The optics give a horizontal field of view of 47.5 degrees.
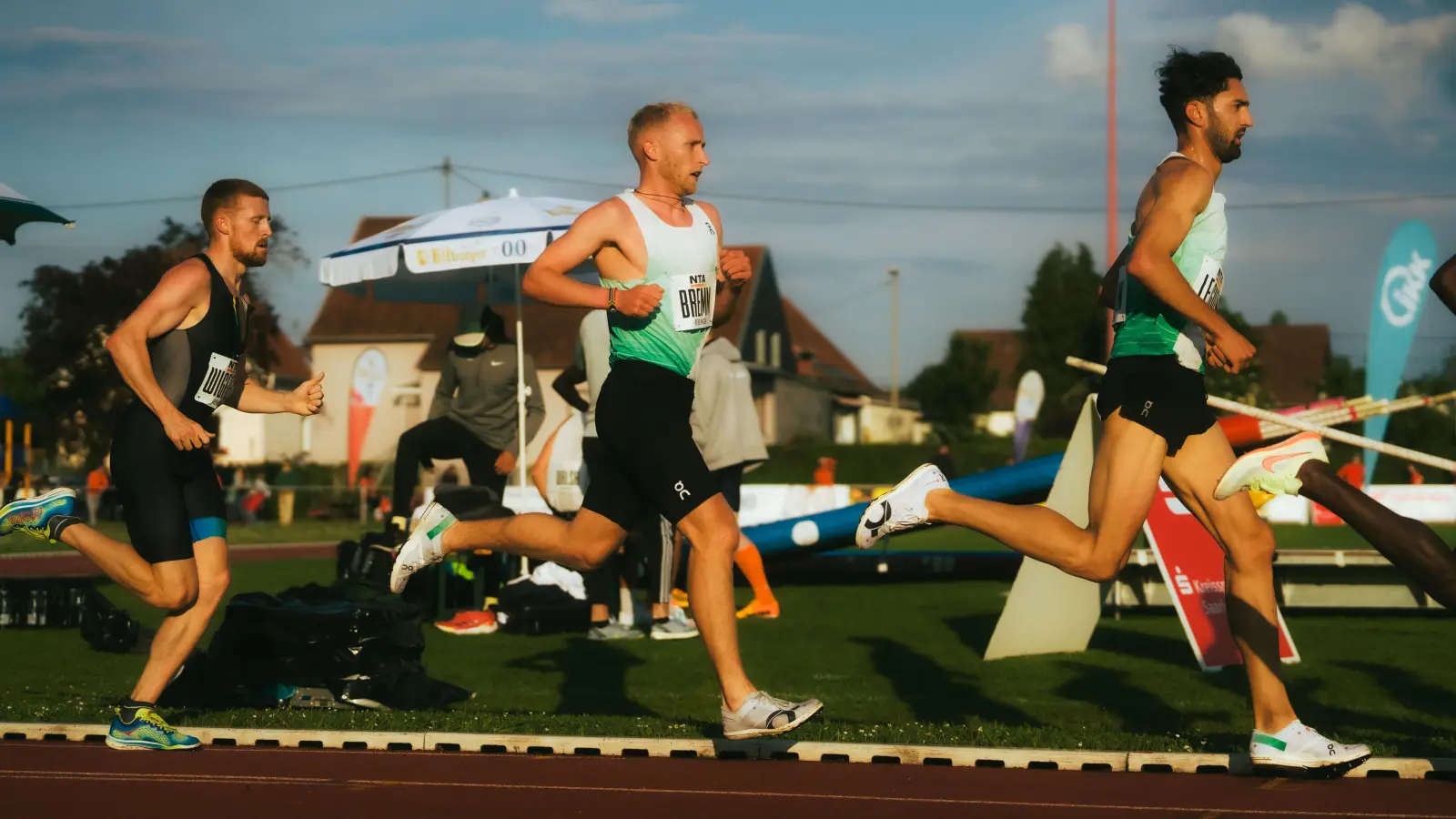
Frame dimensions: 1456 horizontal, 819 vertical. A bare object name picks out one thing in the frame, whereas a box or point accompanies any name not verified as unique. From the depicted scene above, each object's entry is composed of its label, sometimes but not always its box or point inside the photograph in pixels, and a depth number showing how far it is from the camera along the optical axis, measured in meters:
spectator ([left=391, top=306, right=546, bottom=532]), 11.79
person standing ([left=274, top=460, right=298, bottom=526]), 38.47
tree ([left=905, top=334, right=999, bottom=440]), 75.56
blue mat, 11.10
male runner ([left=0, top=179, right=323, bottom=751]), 5.84
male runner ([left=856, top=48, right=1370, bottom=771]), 5.21
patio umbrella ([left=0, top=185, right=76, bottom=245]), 10.05
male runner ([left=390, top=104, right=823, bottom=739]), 5.41
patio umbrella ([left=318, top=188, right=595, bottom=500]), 12.22
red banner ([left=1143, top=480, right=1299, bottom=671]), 8.45
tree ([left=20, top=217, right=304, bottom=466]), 41.94
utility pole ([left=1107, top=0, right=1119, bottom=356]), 43.78
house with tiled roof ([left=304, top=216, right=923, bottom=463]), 64.75
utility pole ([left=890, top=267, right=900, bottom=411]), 84.88
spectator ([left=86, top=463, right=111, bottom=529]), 34.69
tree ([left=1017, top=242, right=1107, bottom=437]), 87.12
